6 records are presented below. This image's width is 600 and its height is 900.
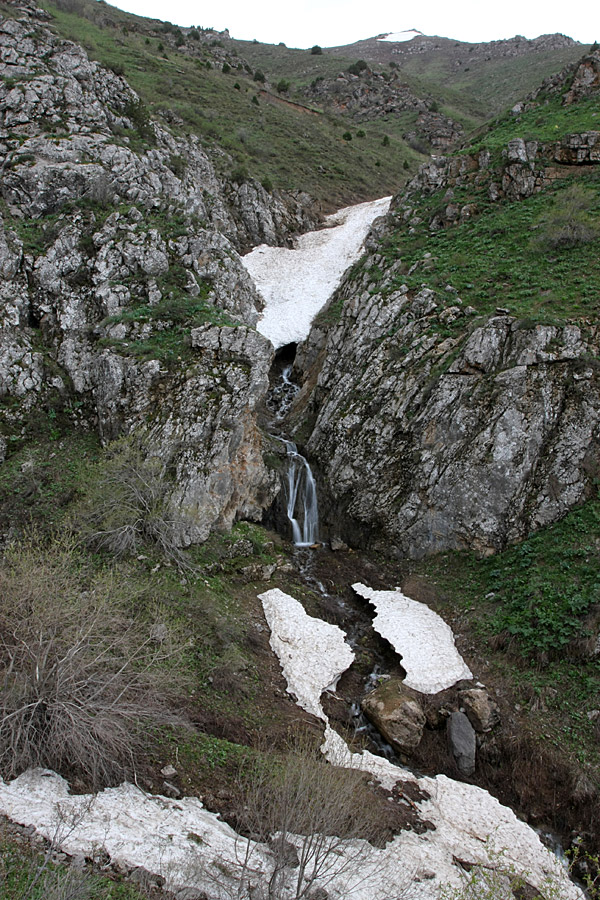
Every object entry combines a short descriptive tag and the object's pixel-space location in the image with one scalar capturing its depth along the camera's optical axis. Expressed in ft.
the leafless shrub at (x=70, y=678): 28.73
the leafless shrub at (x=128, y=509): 50.49
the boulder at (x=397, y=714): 40.83
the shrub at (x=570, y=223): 74.28
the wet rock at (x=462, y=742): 39.29
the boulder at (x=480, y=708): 41.63
